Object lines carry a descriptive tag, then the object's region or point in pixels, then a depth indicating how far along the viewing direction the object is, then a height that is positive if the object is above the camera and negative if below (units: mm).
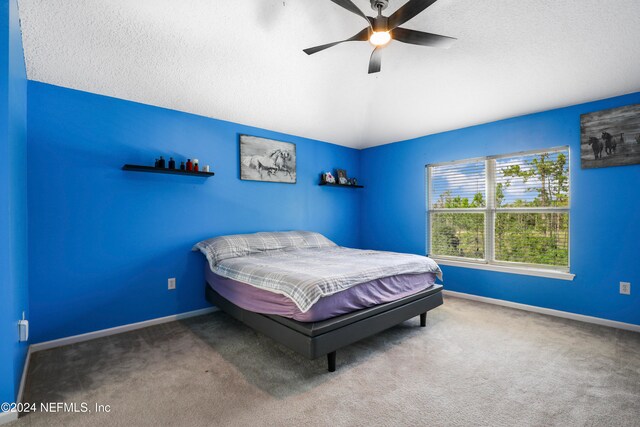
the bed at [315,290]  2053 -670
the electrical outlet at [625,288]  2949 -815
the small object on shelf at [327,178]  4762 +510
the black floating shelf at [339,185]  4761 +404
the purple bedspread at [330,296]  2078 -716
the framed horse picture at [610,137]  2941 +729
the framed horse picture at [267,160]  3939 +708
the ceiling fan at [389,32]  1900 +1264
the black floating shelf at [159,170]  2938 +426
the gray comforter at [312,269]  2078 -522
